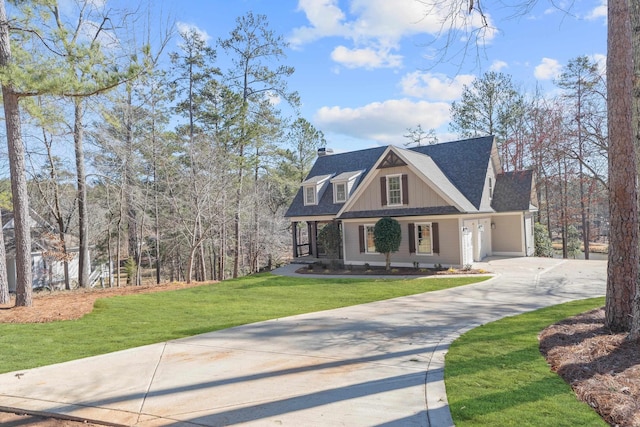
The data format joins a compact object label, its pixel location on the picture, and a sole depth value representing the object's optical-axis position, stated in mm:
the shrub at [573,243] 27100
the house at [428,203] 17266
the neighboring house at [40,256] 19772
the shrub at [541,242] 21859
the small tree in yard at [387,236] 17078
